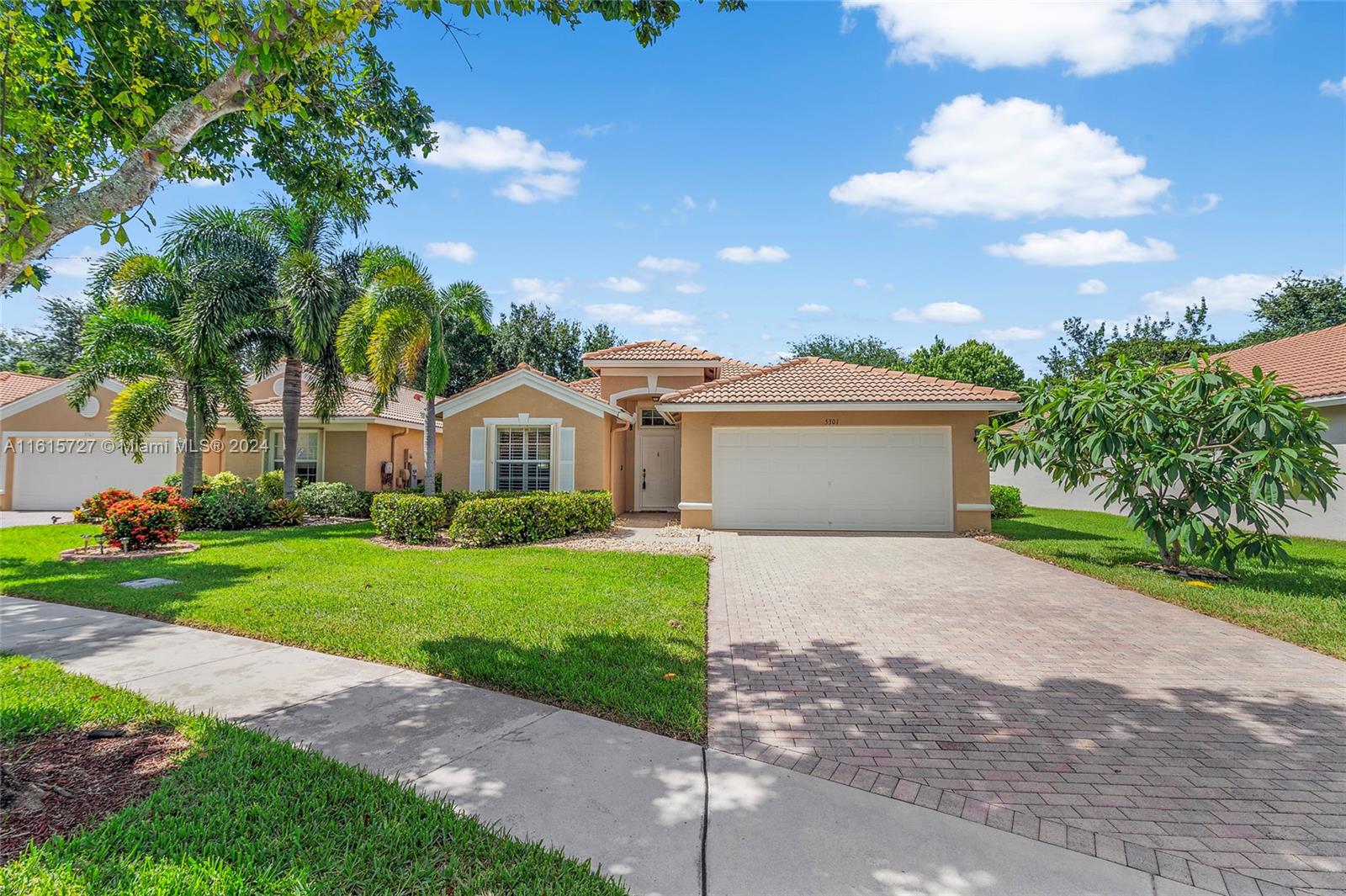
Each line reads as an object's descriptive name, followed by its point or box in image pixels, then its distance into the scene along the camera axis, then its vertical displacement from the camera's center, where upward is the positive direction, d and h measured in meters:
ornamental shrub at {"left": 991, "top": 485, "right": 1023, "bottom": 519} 17.81 -0.72
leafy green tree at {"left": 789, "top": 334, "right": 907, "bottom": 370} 48.62 +10.26
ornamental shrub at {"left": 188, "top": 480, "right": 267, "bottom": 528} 14.64 -0.77
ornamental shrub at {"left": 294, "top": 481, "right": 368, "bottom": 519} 17.19 -0.61
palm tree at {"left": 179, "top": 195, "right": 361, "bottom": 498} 14.45 +4.17
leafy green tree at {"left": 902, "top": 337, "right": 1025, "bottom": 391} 35.34 +6.50
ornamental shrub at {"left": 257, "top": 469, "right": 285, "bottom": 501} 17.81 -0.23
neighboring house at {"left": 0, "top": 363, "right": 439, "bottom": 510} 20.02 +0.91
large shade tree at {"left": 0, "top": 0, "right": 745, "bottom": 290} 3.73 +3.23
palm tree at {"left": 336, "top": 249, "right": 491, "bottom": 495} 13.30 +3.19
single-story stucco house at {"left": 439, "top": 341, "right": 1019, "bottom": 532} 14.36 +0.79
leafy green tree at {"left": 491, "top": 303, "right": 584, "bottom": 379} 35.28 +7.82
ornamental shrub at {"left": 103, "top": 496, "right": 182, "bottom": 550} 10.75 -0.82
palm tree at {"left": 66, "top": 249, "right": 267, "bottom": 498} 14.14 +2.85
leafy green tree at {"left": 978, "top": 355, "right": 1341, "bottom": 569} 7.96 +0.44
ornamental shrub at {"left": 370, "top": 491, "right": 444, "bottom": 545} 12.55 -0.84
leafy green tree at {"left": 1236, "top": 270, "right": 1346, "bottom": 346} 31.75 +9.07
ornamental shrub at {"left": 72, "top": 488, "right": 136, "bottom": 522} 11.93 -0.51
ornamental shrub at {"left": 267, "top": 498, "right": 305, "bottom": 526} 15.28 -0.86
